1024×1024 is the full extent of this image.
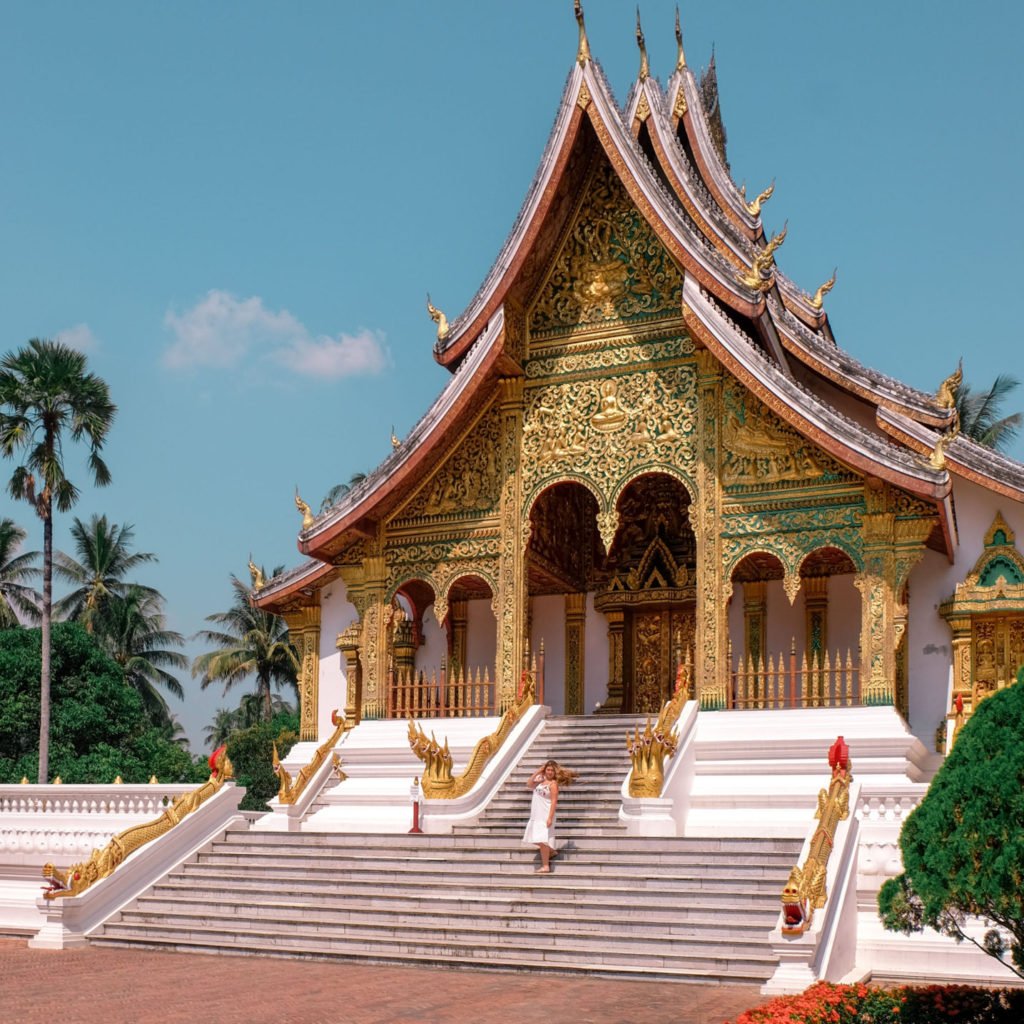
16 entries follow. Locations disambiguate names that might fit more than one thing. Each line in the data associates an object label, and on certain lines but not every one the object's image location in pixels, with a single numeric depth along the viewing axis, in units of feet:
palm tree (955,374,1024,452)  102.22
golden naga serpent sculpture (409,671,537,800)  45.03
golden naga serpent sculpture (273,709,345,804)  49.42
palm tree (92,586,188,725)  133.49
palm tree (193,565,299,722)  135.13
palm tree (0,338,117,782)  80.23
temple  48.34
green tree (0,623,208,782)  91.30
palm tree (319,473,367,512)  141.33
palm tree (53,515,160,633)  134.72
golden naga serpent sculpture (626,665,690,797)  41.70
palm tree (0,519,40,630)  124.47
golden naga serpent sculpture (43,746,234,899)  40.06
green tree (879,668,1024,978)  21.97
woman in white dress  39.01
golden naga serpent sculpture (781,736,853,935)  31.30
